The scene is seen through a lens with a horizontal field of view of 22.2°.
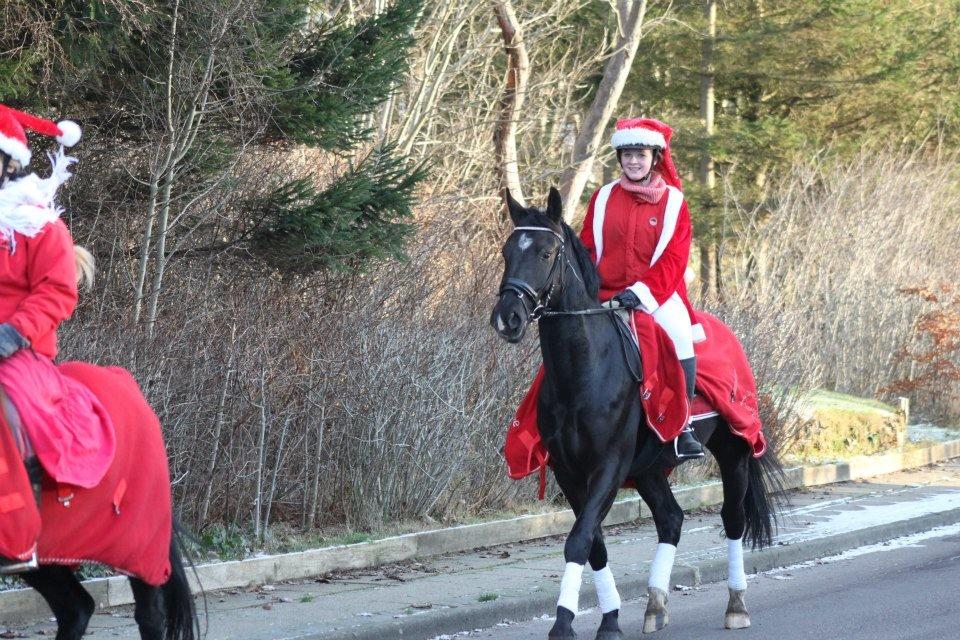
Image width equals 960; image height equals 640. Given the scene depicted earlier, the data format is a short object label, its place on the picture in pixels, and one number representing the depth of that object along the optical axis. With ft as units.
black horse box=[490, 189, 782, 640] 41.22
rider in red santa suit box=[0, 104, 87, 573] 30.77
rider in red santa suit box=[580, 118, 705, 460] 46.54
